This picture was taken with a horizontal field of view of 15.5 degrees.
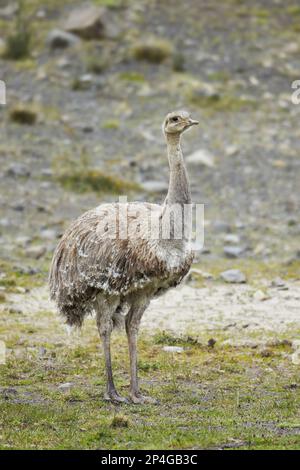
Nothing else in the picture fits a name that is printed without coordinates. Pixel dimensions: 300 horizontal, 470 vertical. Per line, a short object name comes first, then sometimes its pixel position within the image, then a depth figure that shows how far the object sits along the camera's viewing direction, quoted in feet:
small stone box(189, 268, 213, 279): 52.49
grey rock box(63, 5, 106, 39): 87.04
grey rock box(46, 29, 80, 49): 85.76
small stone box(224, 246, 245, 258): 56.95
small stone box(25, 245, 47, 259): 55.77
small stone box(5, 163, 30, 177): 67.67
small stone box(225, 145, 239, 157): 72.79
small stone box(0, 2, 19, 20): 91.40
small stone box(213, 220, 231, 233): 61.31
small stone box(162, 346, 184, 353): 40.98
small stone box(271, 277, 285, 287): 51.01
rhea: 33.42
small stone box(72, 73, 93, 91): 80.74
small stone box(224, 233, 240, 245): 59.36
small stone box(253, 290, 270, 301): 48.47
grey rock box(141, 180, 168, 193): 66.18
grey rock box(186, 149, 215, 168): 71.26
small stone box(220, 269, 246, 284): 51.80
